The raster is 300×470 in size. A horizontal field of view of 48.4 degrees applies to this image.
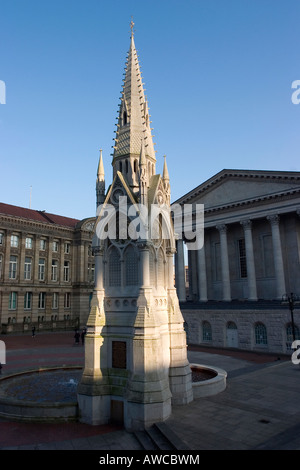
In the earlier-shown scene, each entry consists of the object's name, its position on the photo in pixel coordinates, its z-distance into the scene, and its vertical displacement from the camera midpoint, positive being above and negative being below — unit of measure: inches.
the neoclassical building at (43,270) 2049.7 +207.2
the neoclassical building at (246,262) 1401.3 +173.0
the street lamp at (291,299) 1254.6 -13.7
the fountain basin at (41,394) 506.0 -173.4
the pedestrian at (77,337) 1518.2 -168.3
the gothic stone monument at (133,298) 486.0 +1.1
